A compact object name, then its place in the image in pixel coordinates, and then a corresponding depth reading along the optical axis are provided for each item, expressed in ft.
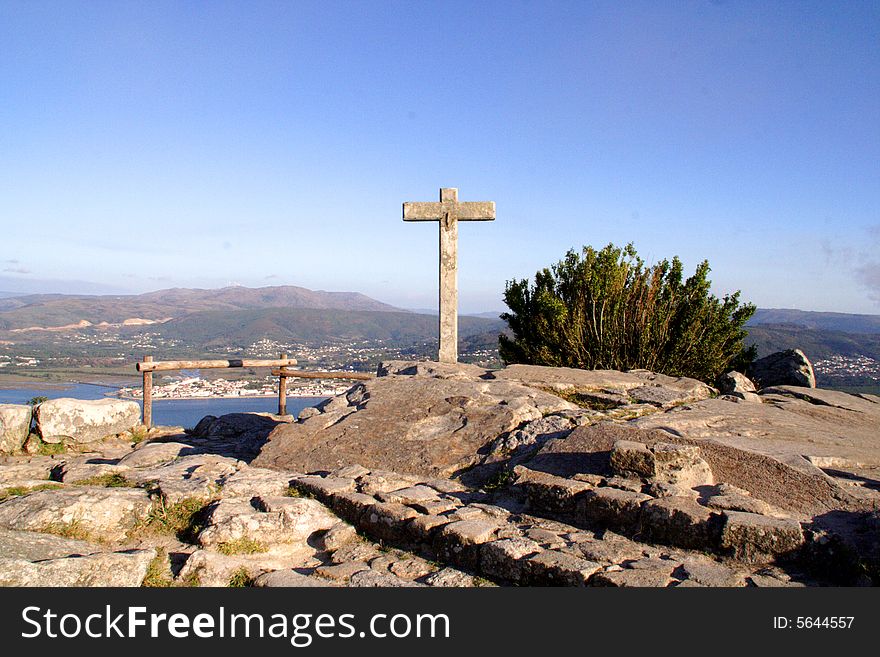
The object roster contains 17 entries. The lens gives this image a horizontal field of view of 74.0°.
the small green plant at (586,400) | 25.26
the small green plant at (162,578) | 12.55
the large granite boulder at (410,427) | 20.59
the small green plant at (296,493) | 17.46
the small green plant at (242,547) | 14.10
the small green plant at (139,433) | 33.37
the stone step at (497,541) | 11.38
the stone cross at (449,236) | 37.14
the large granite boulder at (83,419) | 30.48
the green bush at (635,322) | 40.42
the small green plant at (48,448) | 30.01
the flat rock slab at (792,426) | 17.62
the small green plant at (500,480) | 17.57
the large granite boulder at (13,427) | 29.32
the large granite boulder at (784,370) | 38.86
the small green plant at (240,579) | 12.71
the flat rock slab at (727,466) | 14.21
